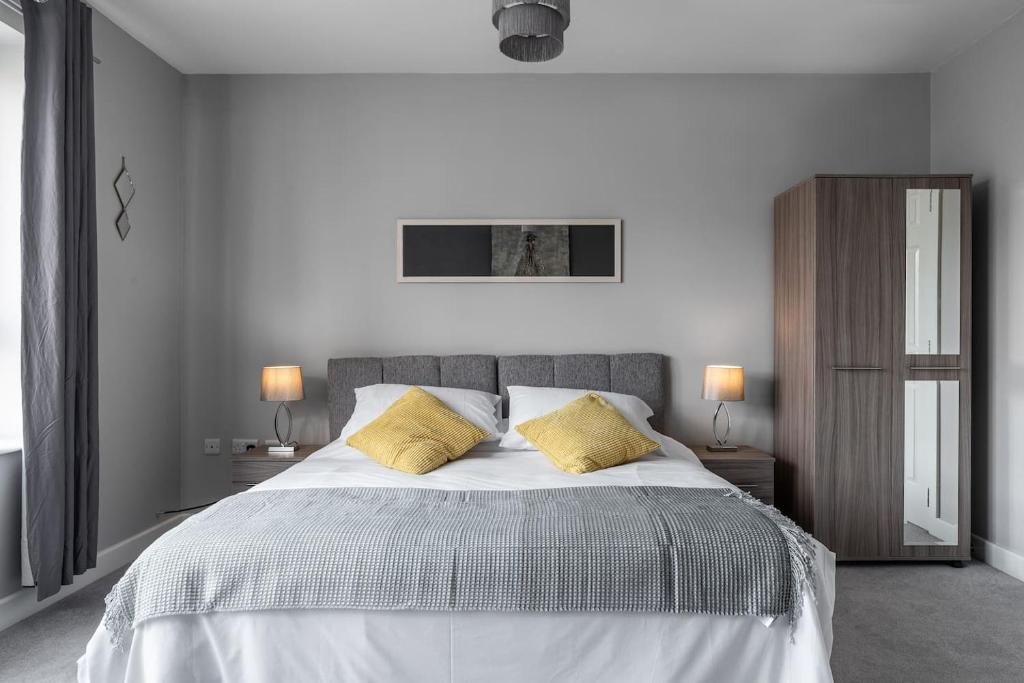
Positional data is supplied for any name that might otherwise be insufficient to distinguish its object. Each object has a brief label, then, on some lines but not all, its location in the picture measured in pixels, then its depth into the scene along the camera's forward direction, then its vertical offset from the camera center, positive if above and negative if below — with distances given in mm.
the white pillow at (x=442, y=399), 3555 -337
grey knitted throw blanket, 1945 -656
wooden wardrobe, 3457 -180
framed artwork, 4023 +529
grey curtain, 2732 +205
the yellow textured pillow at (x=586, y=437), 2951 -436
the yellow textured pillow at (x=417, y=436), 2969 -437
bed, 1954 -875
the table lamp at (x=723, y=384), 3697 -238
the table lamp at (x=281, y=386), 3654 -242
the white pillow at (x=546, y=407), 3467 -348
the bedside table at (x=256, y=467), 3562 -654
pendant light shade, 2289 +1077
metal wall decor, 3469 +748
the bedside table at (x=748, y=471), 3594 -686
